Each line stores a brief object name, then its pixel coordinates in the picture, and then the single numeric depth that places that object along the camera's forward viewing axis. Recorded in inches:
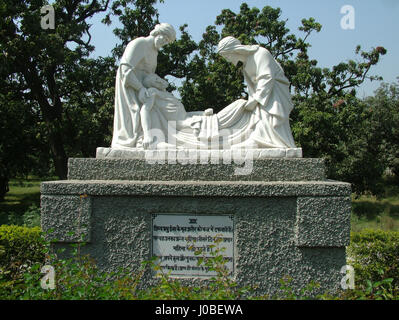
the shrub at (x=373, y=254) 178.4
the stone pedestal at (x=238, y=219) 148.9
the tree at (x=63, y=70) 391.5
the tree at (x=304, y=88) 396.8
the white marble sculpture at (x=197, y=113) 175.5
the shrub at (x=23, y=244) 191.6
